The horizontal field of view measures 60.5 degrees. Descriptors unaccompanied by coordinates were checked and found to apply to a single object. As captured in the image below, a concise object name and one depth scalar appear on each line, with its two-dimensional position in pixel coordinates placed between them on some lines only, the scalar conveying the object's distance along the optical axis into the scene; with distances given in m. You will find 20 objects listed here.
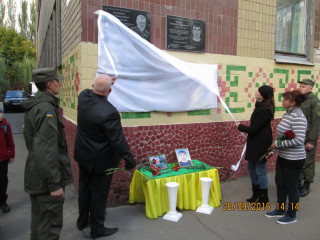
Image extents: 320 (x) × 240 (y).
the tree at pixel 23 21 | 47.28
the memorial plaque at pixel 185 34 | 4.53
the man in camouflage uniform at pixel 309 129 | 4.38
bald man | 2.92
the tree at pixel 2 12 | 45.47
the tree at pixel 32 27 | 46.91
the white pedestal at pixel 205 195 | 3.88
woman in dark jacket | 3.78
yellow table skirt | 3.69
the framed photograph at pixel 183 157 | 4.30
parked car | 22.45
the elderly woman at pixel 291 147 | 3.34
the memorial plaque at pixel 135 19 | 4.08
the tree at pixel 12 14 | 47.28
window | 6.05
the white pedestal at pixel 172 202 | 3.63
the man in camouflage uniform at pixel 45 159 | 2.42
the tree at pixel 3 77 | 33.66
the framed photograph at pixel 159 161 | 4.01
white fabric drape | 3.93
